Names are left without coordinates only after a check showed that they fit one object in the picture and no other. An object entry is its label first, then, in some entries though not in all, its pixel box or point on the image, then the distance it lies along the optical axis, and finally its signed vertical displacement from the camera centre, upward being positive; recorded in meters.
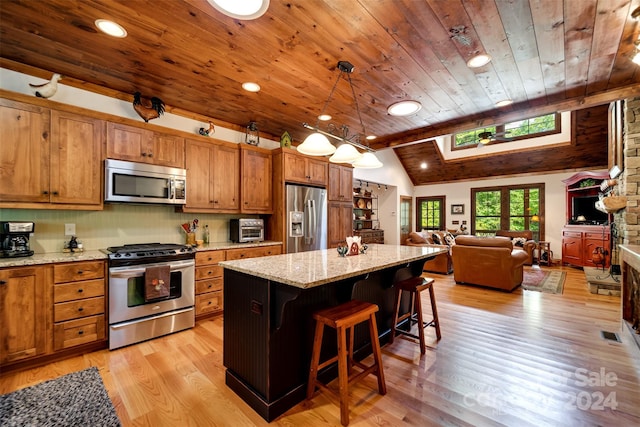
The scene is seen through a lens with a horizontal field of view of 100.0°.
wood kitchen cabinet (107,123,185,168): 2.89 +0.79
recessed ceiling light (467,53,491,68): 2.48 +1.47
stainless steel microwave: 2.82 +0.36
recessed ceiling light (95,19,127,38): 2.02 +1.45
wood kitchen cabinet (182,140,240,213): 3.47 +0.52
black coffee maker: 2.36 -0.20
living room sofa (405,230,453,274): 5.94 -0.95
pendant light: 2.32 +0.61
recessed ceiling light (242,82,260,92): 2.98 +1.45
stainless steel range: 2.62 -0.80
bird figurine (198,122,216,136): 3.73 +1.18
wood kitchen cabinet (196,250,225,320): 3.26 -0.85
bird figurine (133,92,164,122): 3.08 +1.27
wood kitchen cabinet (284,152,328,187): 4.21 +0.76
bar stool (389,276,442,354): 2.54 -0.84
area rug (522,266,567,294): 4.68 -1.28
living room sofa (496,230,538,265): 6.88 -0.63
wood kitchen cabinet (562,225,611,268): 5.71 -0.62
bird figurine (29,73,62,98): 2.51 +1.19
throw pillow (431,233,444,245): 6.87 -0.63
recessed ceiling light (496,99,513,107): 3.42 +1.46
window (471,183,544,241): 7.65 +0.19
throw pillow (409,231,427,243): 6.34 -0.54
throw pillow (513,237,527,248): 7.06 -0.70
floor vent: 2.75 -1.26
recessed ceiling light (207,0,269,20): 1.67 +1.33
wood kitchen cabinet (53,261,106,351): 2.38 -0.82
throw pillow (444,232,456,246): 6.78 -0.61
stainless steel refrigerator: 4.21 -0.05
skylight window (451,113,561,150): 6.84 +2.33
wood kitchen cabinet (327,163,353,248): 4.92 +0.20
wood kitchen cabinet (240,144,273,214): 3.95 +0.54
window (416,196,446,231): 9.39 +0.08
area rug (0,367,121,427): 1.66 -1.28
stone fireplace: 2.87 +0.31
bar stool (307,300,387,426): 1.67 -0.88
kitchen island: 1.70 -0.71
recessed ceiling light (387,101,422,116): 2.69 +1.11
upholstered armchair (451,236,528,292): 4.51 -0.82
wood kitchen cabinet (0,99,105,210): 2.35 +0.53
